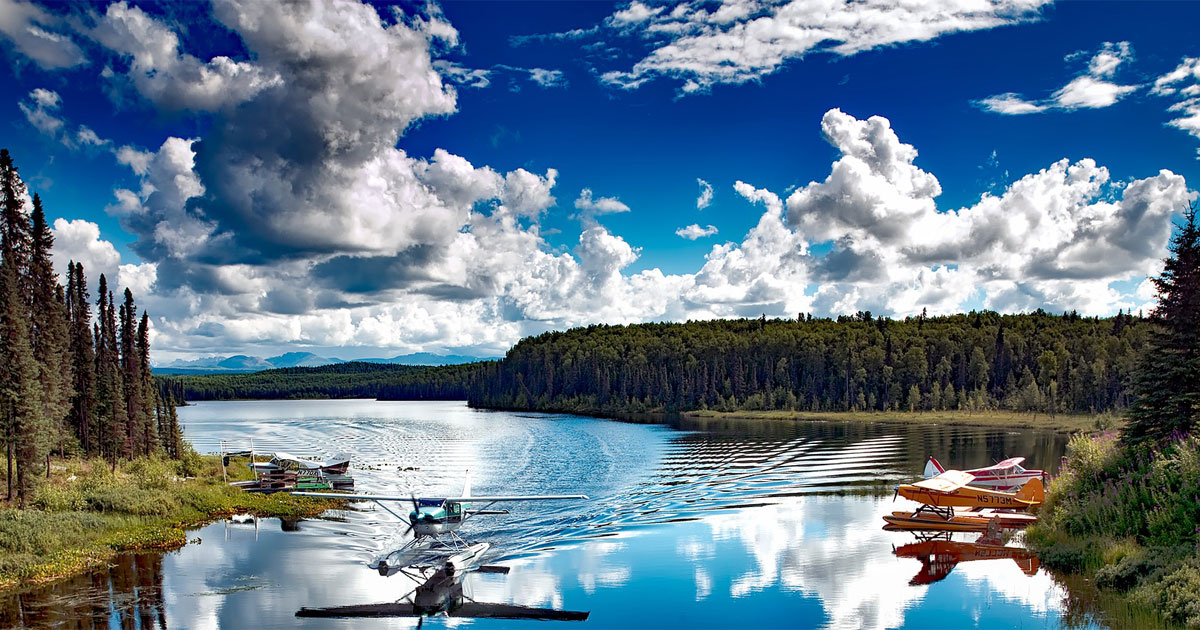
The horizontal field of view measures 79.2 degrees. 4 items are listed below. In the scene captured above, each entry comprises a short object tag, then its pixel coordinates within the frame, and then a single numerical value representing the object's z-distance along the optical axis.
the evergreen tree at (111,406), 52.34
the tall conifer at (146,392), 57.44
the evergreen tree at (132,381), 55.97
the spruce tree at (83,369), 53.94
